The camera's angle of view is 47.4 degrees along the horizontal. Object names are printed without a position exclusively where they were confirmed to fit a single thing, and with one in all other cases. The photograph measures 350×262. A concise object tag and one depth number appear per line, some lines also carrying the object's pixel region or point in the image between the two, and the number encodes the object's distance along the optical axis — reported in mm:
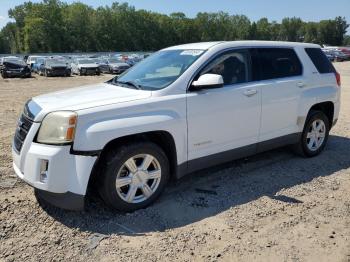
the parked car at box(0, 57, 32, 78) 29797
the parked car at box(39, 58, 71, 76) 31375
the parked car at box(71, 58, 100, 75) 32719
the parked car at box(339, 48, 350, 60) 55178
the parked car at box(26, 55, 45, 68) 38500
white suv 3760
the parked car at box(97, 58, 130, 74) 34656
